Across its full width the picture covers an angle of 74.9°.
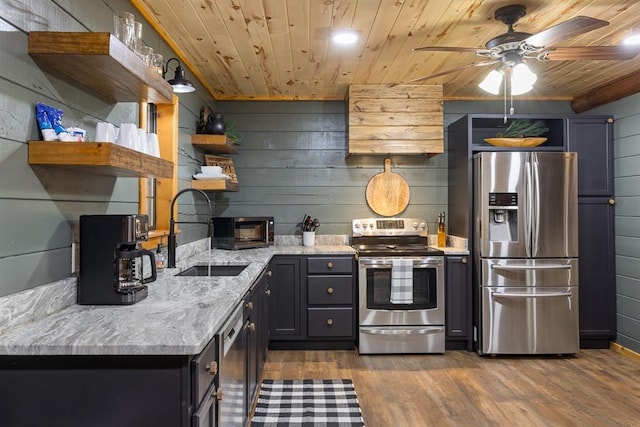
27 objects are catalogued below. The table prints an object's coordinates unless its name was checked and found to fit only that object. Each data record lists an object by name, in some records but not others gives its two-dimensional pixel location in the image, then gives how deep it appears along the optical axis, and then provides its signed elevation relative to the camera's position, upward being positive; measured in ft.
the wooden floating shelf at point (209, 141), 11.24 +2.13
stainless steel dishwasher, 5.20 -2.13
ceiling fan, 7.17 +3.21
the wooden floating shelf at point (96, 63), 4.69 +1.88
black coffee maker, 5.40 -0.51
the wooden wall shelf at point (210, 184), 11.10 +0.94
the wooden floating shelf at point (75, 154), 4.74 +0.74
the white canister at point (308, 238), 13.42 -0.58
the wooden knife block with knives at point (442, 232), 13.46 -0.37
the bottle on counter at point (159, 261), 8.04 -0.81
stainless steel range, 11.68 -2.27
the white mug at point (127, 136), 5.50 +1.11
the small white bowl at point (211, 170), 11.19 +1.33
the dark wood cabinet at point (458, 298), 11.98 -2.22
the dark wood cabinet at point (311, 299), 12.01 -2.28
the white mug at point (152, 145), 6.21 +1.12
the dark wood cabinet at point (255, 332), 7.30 -2.26
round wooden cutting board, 14.01 +0.91
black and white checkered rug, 8.03 -3.82
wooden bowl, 12.08 +2.30
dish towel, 11.62 -1.80
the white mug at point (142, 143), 5.78 +1.07
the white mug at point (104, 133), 5.25 +1.09
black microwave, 12.08 -0.38
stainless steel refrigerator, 11.46 -1.04
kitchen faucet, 8.14 -0.55
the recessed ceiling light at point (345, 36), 8.86 +3.99
